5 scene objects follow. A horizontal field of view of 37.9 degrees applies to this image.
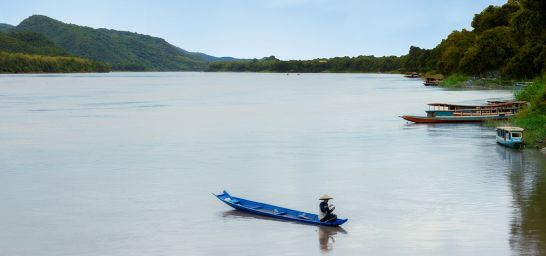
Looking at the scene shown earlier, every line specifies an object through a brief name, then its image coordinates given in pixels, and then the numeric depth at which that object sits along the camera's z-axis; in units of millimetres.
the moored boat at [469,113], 66000
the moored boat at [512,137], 45719
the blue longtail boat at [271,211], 27062
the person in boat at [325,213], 26672
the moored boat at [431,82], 163500
